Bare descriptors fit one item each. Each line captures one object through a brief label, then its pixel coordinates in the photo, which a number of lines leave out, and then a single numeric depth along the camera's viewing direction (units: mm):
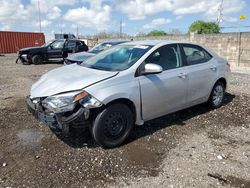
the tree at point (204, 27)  19975
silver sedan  2606
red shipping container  20894
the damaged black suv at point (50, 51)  11496
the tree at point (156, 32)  24080
